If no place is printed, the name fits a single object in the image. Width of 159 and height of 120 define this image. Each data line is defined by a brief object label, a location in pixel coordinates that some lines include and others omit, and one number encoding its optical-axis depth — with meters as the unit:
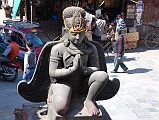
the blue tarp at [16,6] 12.03
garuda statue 3.87
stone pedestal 3.86
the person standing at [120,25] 10.41
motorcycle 8.42
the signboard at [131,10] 11.82
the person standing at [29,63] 7.27
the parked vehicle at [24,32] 9.33
